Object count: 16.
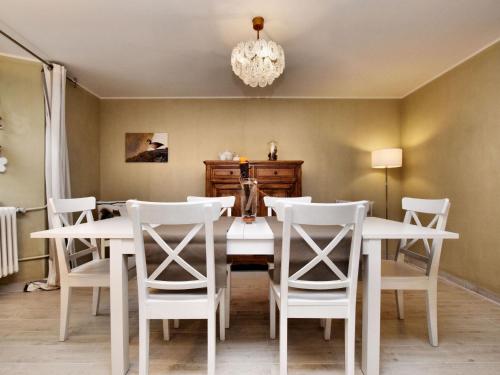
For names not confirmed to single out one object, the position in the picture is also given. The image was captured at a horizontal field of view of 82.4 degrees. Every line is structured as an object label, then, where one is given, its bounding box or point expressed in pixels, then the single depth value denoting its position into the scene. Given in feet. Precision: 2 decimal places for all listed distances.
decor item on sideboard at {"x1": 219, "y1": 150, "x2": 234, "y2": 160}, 13.55
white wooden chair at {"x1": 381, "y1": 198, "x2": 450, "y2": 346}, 5.98
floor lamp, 13.00
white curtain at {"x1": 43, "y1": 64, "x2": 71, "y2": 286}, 10.39
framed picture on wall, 14.80
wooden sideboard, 12.85
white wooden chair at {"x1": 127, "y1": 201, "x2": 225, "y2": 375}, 4.42
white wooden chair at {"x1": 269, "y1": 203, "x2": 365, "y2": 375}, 4.42
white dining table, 4.99
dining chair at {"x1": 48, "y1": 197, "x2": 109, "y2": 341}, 6.31
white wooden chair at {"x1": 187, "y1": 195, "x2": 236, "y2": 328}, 7.08
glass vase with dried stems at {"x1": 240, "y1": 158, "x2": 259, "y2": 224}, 6.77
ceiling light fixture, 7.28
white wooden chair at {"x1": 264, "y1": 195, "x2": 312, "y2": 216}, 8.02
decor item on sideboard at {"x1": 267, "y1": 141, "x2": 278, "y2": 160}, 13.58
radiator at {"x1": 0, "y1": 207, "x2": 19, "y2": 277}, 9.07
